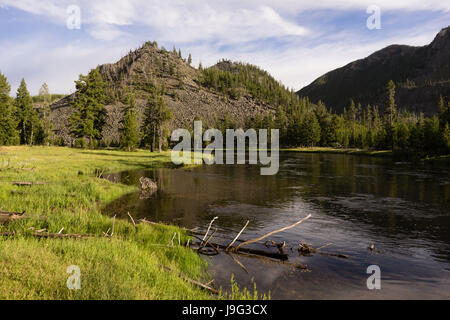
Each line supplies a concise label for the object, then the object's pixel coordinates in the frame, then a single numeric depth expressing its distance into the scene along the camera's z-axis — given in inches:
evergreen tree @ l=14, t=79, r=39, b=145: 3675.0
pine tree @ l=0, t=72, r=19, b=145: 3061.0
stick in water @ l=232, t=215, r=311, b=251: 528.3
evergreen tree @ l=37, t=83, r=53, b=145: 3791.8
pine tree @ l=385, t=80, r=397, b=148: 3914.9
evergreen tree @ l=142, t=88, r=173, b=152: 3321.9
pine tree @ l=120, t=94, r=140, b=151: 3223.4
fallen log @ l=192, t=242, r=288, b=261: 510.0
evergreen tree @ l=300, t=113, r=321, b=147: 5526.6
